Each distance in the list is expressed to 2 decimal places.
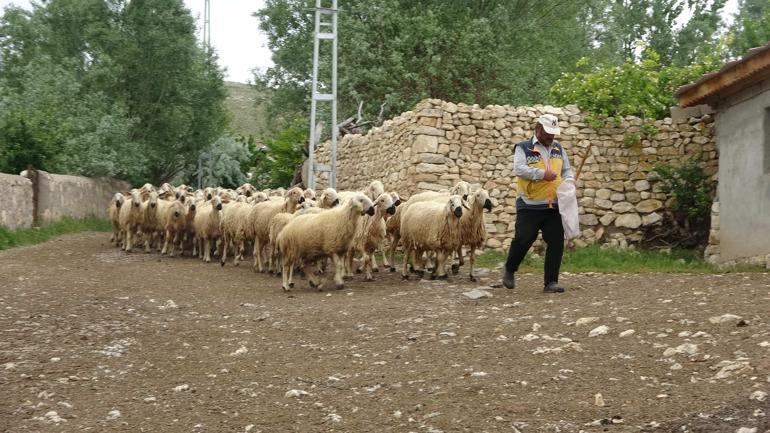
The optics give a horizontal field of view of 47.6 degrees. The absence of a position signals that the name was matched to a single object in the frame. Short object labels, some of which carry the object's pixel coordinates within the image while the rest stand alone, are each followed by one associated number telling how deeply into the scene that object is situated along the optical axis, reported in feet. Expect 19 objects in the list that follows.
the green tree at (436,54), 83.87
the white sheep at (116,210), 65.26
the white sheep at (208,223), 54.83
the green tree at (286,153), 115.55
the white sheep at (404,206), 44.80
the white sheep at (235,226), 51.31
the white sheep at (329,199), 44.11
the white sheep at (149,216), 62.08
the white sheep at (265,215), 47.75
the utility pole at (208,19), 157.99
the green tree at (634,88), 54.70
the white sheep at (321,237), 37.50
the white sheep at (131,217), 62.18
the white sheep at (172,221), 59.00
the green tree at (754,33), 75.00
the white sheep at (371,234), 38.27
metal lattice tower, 69.15
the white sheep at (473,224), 39.70
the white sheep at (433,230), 39.47
